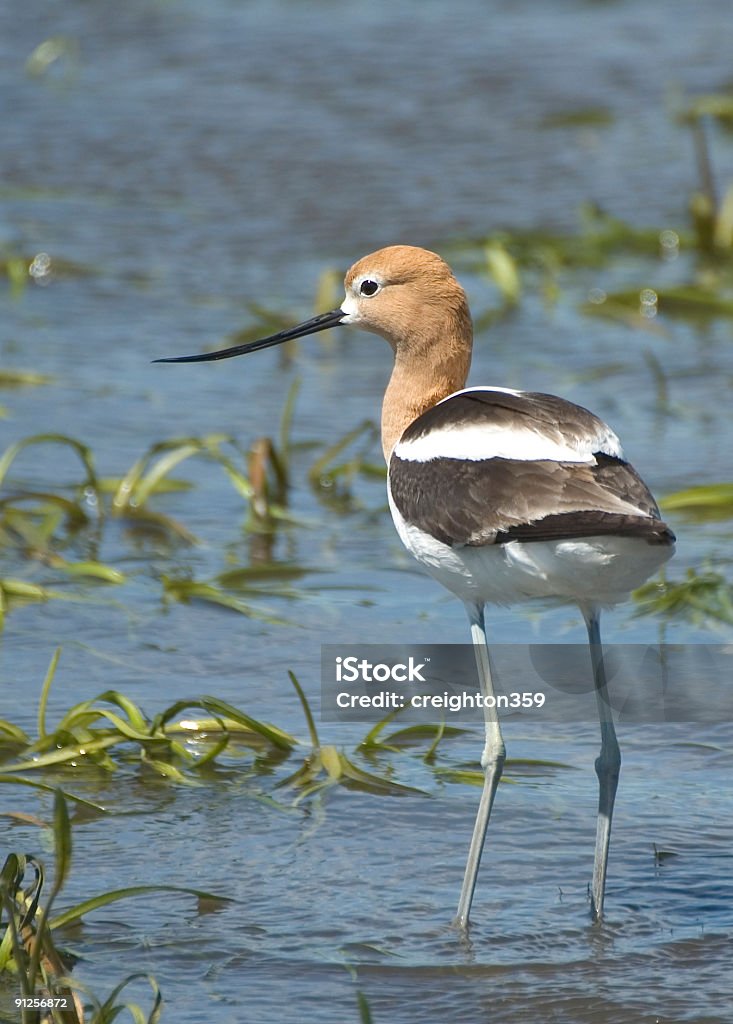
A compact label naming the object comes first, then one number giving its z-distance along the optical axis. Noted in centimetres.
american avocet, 785
